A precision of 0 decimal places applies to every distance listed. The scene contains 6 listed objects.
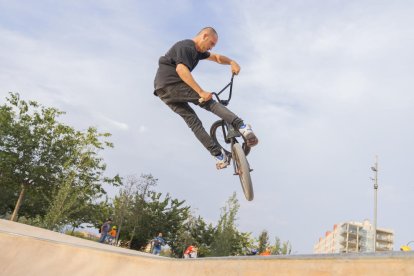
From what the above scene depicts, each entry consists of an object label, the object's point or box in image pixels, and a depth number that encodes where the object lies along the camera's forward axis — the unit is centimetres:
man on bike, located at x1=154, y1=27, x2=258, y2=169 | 524
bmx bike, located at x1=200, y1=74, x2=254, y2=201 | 543
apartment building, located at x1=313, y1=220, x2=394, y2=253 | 12200
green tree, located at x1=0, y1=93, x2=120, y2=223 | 2622
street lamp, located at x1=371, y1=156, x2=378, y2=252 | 2438
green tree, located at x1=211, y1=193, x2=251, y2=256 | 2692
